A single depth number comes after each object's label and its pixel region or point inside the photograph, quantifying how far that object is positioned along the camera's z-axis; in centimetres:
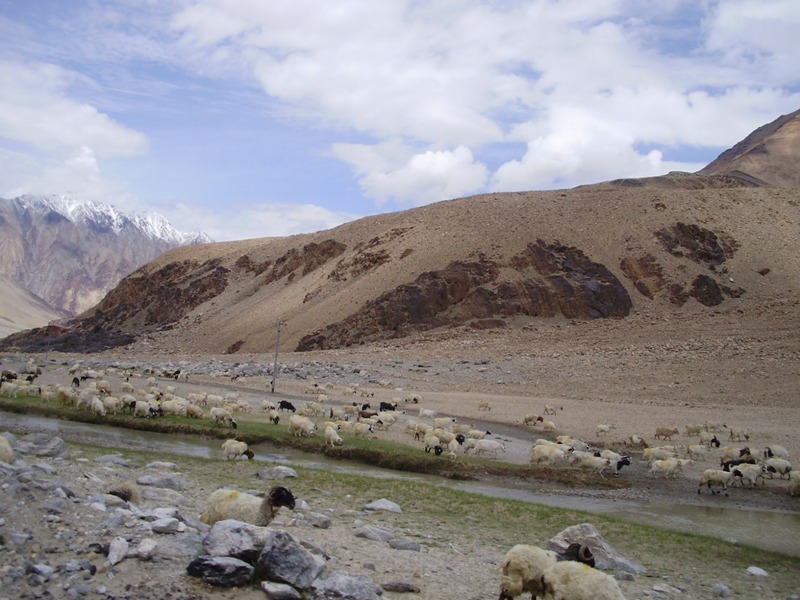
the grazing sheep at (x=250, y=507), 1055
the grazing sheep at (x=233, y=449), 1975
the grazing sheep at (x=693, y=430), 2936
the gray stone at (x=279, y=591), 807
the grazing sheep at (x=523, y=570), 867
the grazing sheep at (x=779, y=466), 2202
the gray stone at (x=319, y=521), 1213
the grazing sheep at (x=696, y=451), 2478
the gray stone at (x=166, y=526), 916
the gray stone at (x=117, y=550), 802
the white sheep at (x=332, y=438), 2358
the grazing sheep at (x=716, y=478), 2017
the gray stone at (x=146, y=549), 823
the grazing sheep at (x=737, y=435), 2870
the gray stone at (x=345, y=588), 832
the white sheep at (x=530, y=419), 3186
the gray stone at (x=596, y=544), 1123
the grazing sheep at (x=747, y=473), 2109
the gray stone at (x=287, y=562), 838
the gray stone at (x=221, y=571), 809
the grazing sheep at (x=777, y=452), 2491
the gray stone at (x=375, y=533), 1174
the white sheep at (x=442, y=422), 2922
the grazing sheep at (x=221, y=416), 2614
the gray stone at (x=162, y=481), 1438
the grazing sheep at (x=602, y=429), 2928
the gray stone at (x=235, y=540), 859
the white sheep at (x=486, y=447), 2381
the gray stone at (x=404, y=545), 1134
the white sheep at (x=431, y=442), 2342
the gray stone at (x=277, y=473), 1727
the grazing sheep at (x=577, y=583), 806
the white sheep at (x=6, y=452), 1165
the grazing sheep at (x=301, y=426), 2461
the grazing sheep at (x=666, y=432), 2841
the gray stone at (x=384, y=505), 1456
